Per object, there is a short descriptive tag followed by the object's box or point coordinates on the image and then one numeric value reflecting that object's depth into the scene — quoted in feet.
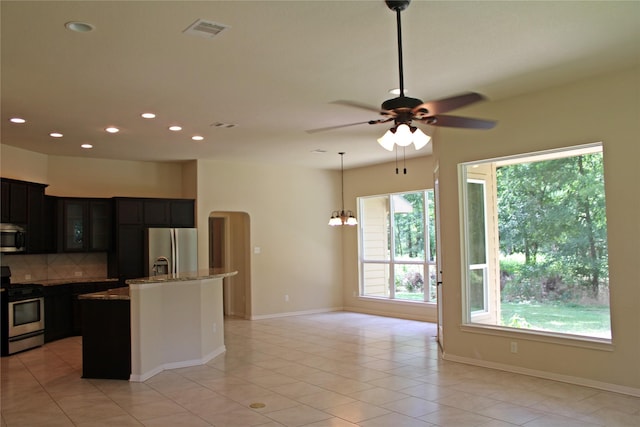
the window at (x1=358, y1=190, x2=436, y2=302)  31.09
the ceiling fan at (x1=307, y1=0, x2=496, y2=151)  10.43
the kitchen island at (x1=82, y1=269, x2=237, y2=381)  17.93
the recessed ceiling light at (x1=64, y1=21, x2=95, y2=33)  11.85
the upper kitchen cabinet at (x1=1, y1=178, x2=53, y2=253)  23.41
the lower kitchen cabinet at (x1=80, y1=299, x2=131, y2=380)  18.03
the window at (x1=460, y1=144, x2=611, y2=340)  16.97
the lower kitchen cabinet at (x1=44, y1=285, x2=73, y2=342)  25.08
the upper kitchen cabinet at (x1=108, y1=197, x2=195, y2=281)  28.12
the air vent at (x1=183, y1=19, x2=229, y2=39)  11.98
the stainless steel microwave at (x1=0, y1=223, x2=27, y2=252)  23.15
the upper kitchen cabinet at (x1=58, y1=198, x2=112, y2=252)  27.30
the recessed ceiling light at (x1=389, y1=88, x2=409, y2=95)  17.50
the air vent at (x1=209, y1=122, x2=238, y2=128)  21.98
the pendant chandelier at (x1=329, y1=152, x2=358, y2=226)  30.73
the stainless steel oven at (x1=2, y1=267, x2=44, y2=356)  22.22
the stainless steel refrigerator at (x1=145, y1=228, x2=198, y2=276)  28.22
